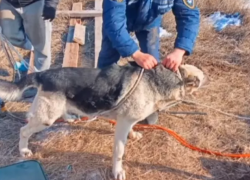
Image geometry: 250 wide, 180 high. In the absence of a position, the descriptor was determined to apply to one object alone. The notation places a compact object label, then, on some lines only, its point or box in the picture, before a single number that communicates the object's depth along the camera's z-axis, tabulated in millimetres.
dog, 3428
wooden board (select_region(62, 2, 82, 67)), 5523
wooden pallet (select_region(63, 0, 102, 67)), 5641
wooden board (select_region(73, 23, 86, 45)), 6145
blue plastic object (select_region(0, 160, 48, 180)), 3133
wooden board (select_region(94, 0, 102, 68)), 5896
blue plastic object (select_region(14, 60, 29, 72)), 5370
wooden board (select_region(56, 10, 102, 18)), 6922
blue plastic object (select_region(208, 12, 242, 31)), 6782
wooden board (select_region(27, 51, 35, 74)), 5093
